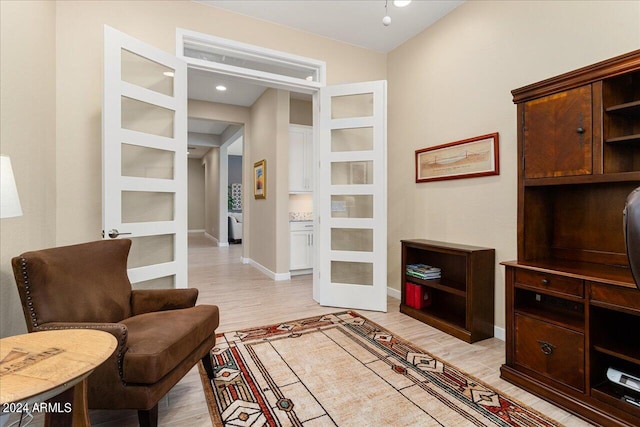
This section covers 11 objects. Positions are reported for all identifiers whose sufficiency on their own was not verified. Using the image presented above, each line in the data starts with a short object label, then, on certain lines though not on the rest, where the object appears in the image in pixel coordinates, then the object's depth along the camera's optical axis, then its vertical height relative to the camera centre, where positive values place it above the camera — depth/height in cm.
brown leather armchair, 141 -60
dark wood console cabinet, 168 -24
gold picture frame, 535 +58
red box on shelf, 322 -88
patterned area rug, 170 -110
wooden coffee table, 87 -47
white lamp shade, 122 +8
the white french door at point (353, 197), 342 +17
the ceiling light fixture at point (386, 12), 264 +201
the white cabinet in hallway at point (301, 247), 504 -58
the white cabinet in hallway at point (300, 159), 523 +89
